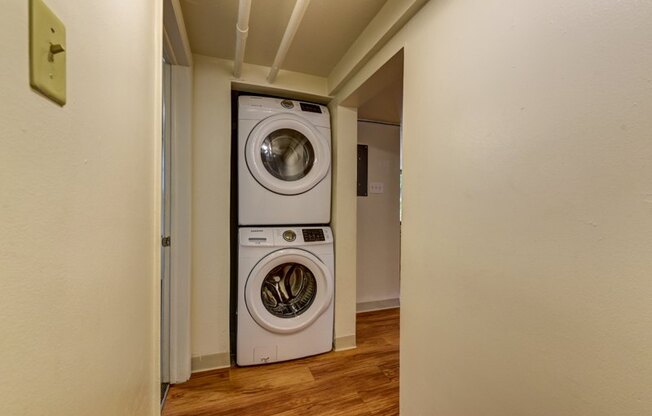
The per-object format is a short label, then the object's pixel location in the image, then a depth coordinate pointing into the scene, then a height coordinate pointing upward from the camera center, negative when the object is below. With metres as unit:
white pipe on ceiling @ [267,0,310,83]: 1.12 +0.86
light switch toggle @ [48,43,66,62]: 0.35 +0.21
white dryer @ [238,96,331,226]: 1.81 +0.31
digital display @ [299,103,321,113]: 2.00 +0.75
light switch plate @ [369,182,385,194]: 2.79 +0.20
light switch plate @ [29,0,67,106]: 0.32 +0.20
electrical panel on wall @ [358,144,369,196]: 2.74 +0.40
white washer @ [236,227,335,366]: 1.76 -0.64
